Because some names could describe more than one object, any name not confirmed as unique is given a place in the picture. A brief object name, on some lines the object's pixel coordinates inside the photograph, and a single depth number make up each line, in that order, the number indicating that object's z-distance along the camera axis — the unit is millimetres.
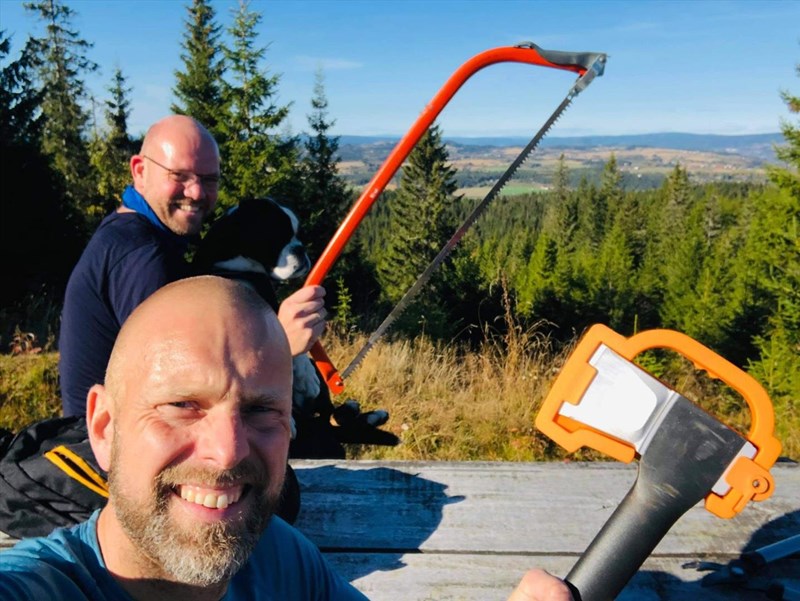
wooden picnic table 1565
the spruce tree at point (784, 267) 15164
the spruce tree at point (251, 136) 22141
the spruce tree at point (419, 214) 41906
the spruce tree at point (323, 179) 27152
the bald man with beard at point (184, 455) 968
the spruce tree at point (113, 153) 25188
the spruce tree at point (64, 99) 31109
